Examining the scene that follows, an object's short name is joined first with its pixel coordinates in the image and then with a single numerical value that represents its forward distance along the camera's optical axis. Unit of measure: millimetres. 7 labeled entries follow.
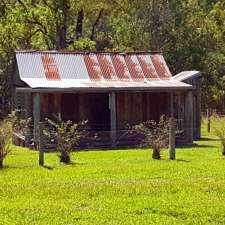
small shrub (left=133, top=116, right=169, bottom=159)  19859
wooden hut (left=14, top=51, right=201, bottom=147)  25953
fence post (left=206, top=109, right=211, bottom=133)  33500
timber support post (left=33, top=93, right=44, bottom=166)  24500
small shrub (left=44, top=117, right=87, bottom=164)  18797
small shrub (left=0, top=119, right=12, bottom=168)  17672
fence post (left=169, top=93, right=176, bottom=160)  19438
